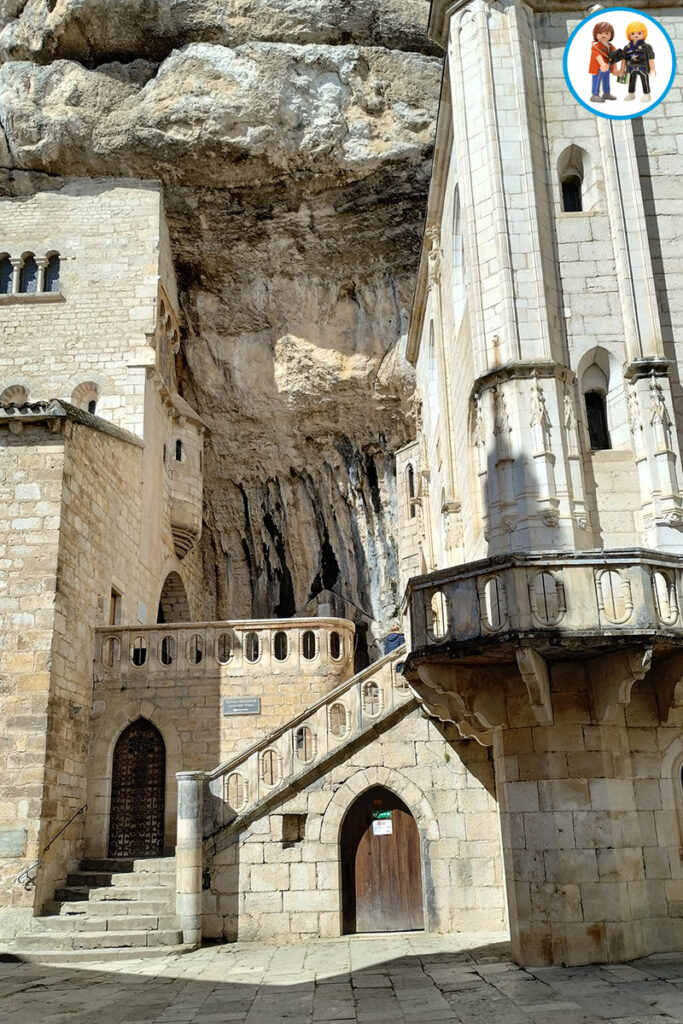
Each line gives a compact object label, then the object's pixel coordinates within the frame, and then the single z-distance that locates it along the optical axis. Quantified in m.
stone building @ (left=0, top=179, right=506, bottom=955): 10.63
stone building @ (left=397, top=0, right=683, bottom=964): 7.96
